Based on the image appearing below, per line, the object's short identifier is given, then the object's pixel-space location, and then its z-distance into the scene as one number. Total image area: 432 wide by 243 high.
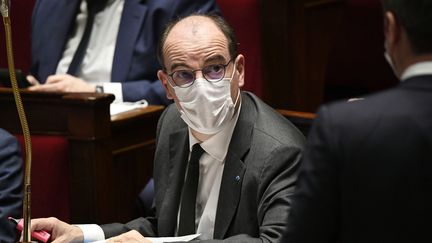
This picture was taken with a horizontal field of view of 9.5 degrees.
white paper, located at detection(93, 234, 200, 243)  5.47
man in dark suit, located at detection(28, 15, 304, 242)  5.49
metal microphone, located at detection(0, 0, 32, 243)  5.33
